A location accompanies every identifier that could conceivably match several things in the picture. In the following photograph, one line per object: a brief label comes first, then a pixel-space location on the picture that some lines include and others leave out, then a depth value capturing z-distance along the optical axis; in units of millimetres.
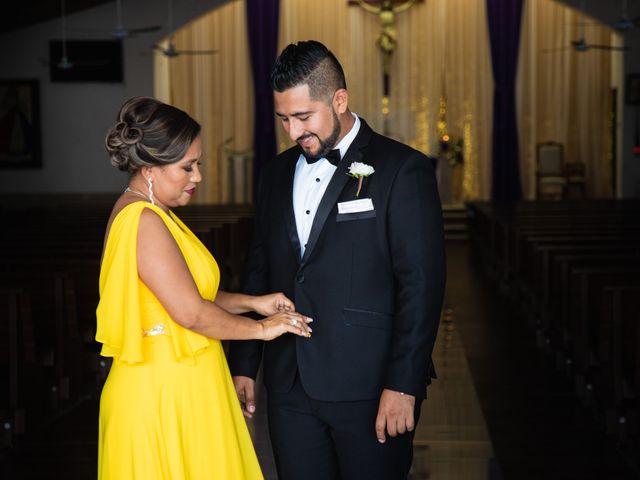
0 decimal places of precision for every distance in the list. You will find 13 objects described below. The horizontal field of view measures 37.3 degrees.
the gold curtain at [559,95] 18047
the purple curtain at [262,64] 17906
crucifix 17875
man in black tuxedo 2398
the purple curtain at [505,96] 17641
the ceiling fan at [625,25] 12737
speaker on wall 16469
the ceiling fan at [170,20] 16609
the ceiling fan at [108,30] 16469
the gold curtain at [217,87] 18359
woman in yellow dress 2408
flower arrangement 17516
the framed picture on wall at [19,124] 16578
